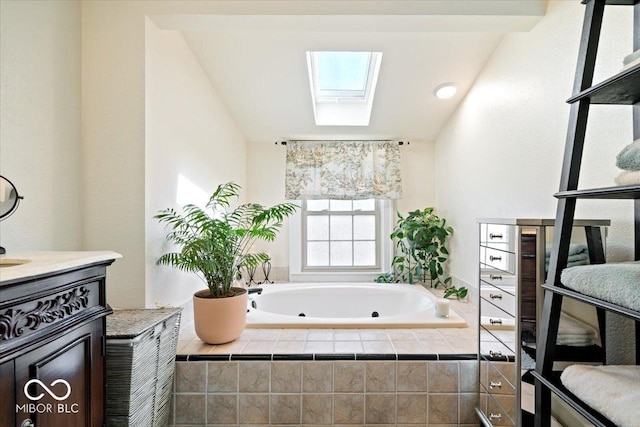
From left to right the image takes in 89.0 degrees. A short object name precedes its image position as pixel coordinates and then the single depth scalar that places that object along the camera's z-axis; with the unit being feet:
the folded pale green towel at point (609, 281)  2.53
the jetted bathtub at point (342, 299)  9.30
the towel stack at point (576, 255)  3.95
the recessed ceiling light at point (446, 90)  8.11
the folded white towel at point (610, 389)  2.56
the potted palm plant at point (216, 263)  5.61
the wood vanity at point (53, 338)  2.45
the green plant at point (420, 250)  9.82
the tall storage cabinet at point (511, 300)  4.00
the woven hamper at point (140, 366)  4.11
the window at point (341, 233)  11.41
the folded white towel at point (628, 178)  2.70
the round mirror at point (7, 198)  3.44
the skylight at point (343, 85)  8.54
